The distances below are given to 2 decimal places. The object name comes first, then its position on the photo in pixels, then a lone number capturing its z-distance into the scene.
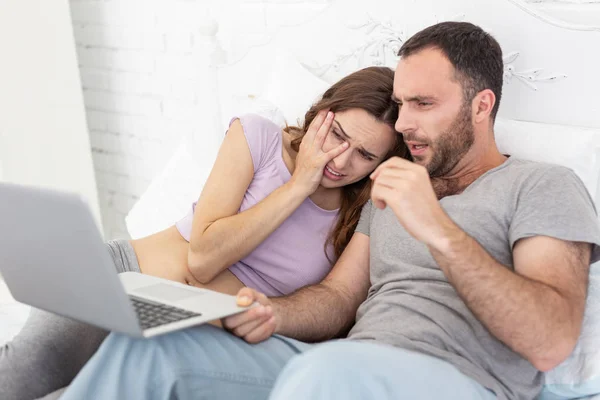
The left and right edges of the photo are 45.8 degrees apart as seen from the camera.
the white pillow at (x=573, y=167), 1.24
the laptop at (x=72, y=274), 1.00
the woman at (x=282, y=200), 1.51
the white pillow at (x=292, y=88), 1.86
